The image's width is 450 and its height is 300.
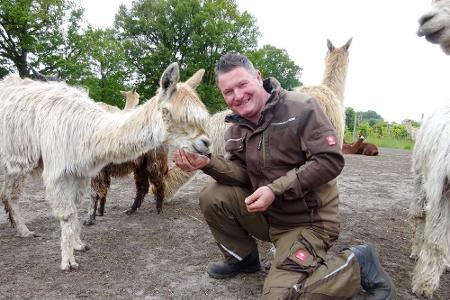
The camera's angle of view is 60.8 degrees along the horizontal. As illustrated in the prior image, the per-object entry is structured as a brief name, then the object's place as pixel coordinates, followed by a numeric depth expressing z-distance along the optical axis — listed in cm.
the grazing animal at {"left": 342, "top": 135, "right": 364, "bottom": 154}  1755
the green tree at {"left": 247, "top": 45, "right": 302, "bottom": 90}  5284
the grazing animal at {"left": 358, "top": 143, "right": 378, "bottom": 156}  1686
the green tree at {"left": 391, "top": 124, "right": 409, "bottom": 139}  2960
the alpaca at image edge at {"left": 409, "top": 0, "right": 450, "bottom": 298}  262
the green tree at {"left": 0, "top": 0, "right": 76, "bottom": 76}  2261
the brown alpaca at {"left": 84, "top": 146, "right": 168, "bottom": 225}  480
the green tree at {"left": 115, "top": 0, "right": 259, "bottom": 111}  3005
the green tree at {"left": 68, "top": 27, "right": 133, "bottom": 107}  2505
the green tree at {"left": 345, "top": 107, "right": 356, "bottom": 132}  3825
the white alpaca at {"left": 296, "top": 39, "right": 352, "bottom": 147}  403
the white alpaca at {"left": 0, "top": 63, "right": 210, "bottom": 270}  305
